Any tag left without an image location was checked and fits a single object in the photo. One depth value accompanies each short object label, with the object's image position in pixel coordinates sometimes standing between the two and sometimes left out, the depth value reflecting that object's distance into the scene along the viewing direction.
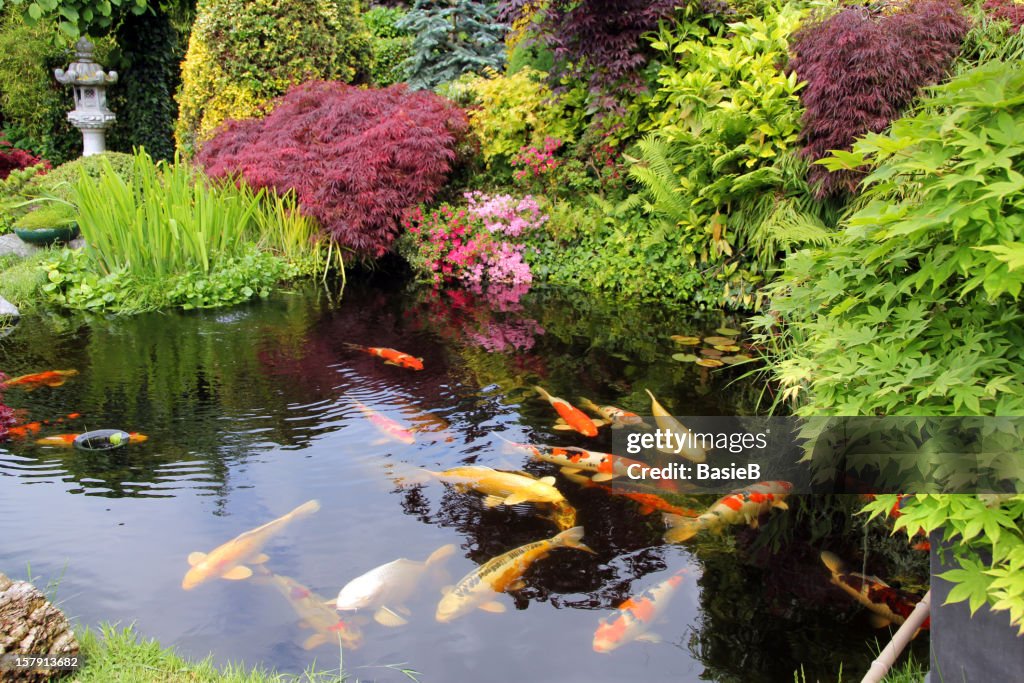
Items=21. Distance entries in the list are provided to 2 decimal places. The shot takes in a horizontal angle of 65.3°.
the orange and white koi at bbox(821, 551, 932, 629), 2.82
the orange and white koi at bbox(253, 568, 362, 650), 2.71
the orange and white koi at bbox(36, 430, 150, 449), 4.14
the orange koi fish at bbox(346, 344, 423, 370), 5.40
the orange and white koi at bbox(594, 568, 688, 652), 2.72
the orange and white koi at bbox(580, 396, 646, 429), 4.40
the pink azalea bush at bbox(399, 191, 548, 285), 7.92
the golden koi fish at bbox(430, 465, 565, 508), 3.59
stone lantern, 11.00
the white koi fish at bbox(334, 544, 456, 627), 2.86
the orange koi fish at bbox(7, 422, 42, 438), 4.24
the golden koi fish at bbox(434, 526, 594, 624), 2.88
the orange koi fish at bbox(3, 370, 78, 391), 4.96
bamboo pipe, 2.26
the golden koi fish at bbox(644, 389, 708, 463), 4.11
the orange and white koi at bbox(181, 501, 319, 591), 3.04
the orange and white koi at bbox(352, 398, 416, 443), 4.30
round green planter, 7.97
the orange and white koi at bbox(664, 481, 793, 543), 3.35
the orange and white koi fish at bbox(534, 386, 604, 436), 4.33
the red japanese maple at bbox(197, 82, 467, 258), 7.71
